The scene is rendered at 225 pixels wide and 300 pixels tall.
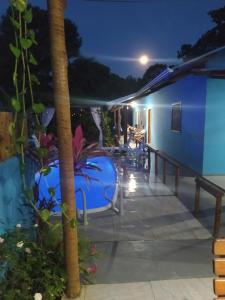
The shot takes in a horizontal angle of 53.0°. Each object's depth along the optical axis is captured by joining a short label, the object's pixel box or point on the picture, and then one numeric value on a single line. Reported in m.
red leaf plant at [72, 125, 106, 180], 3.08
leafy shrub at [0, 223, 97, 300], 1.81
